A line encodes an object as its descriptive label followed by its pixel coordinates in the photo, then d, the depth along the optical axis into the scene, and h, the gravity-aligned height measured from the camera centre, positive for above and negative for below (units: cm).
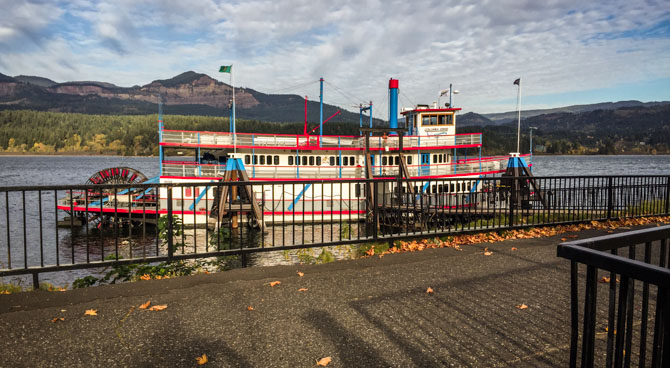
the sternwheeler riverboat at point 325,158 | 2836 -32
